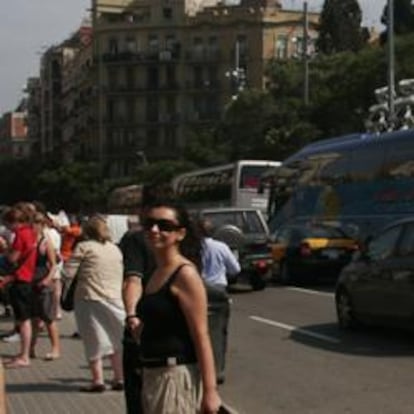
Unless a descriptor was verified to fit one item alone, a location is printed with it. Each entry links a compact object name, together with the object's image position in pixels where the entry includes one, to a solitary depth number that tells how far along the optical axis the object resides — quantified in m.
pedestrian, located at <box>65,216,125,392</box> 10.44
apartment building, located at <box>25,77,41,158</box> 172.62
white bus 41.50
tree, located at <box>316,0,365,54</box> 96.06
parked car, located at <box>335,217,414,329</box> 13.87
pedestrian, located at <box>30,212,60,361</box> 12.64
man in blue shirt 9.36
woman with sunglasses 5.24
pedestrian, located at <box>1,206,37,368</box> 12.32
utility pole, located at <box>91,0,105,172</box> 130.12
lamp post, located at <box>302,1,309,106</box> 56.13
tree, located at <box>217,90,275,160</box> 65.06
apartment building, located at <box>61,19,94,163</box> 135.88
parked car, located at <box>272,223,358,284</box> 25.80
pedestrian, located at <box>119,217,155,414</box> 6.00
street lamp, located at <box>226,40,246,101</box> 75.49
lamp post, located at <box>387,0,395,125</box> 38.09
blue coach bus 26.88
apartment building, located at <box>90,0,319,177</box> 124.81
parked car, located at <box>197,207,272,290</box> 24.53
